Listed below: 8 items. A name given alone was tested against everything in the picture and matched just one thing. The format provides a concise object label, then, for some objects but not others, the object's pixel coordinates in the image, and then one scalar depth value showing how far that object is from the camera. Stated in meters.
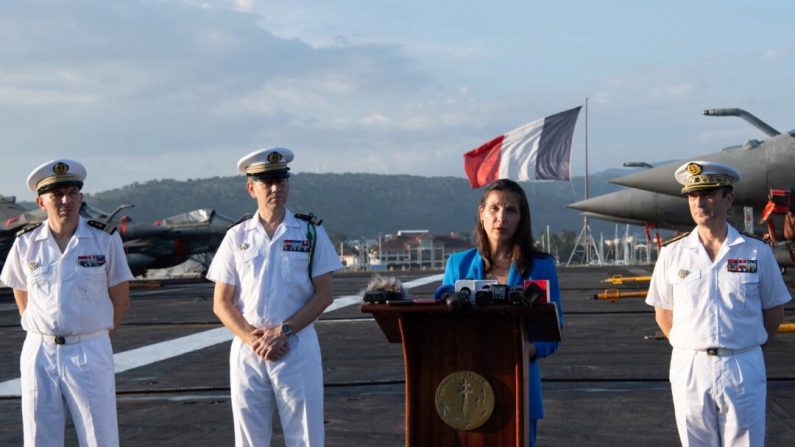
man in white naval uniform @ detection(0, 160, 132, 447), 5.22
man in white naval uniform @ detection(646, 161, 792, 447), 4.41
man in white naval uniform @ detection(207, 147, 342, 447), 4.91
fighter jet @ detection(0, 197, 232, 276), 34.78
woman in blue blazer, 4.52
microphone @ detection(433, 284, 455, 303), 4.28
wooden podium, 4.19
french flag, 26.50
